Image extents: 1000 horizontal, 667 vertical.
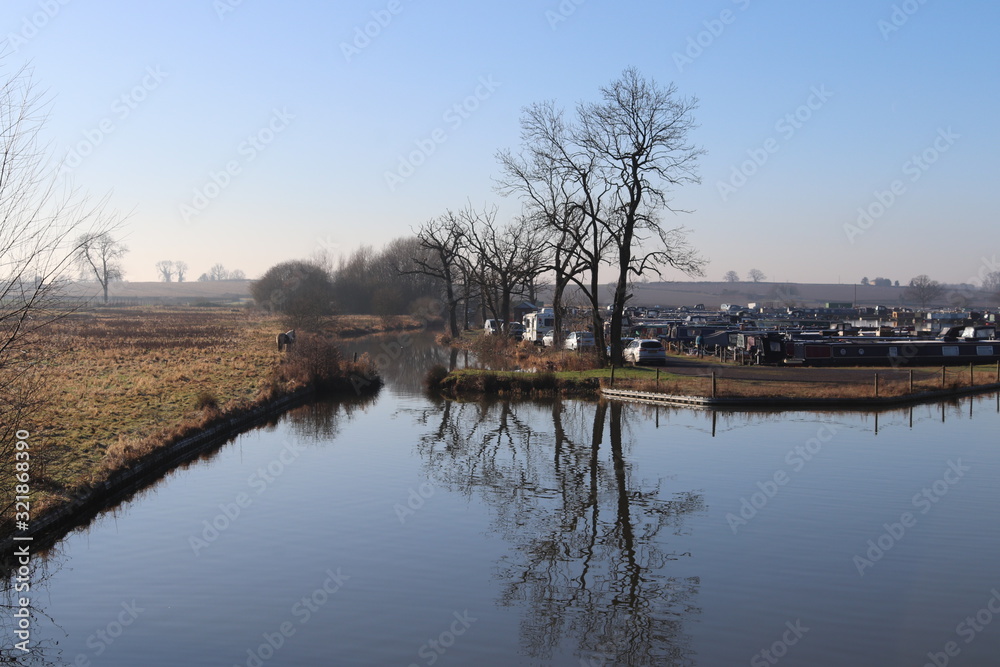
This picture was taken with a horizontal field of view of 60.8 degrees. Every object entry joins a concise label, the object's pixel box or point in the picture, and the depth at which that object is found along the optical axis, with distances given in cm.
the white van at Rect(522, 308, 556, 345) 5956
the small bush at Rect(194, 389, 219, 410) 2602
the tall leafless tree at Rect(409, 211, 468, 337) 6881
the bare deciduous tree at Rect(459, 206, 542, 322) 5831
